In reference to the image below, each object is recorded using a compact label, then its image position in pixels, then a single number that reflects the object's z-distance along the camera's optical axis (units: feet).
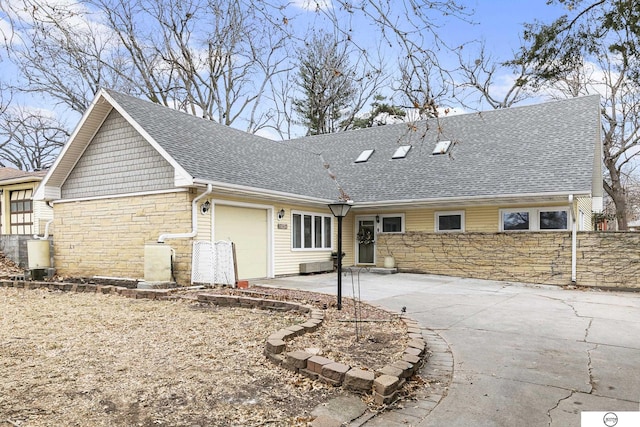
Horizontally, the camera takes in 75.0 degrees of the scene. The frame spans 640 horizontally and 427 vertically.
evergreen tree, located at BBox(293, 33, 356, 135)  84.43
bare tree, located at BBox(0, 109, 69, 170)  89.40
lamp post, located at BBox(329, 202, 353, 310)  22.63
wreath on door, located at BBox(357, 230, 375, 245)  53.72
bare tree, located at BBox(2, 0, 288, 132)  63.57
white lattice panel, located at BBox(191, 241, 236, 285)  32.53
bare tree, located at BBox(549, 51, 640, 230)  75.20
